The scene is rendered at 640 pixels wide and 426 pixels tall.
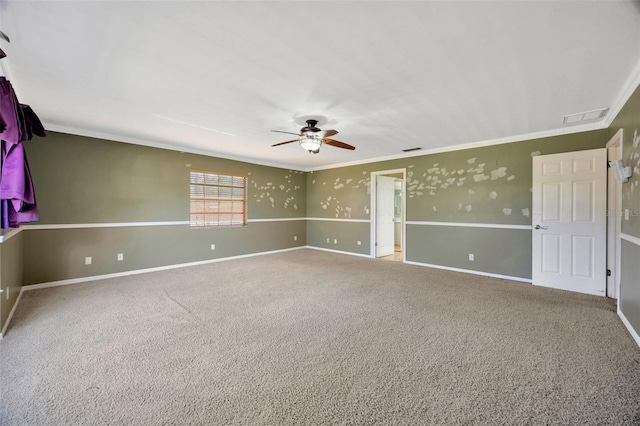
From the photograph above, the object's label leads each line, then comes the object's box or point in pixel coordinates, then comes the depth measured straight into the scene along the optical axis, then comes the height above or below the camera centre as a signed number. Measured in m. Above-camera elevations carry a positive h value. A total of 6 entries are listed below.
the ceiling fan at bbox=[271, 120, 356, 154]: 3.32 +0.96
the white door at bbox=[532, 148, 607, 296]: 3.63 -0.13
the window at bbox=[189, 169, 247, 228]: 5.62 +0.28
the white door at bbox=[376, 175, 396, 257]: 6.53 -0.09
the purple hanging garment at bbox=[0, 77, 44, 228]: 1.90 +0.38
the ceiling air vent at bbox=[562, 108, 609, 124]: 3.24 +1.22
